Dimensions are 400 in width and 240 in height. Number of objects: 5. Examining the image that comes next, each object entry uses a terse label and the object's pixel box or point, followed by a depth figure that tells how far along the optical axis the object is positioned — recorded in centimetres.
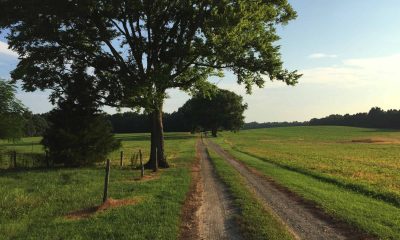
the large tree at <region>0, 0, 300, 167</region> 2495
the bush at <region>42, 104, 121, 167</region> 2836
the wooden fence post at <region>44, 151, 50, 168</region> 3073
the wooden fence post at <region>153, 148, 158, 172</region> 2840
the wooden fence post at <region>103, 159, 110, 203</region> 1492
